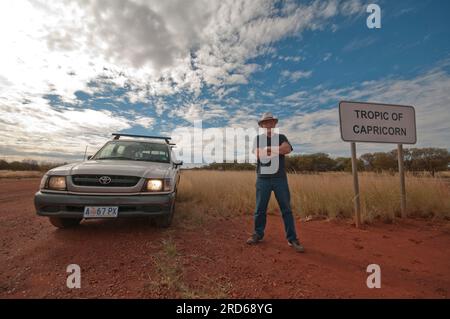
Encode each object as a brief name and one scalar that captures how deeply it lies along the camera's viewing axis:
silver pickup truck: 2.89
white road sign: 4.33
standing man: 3.07
